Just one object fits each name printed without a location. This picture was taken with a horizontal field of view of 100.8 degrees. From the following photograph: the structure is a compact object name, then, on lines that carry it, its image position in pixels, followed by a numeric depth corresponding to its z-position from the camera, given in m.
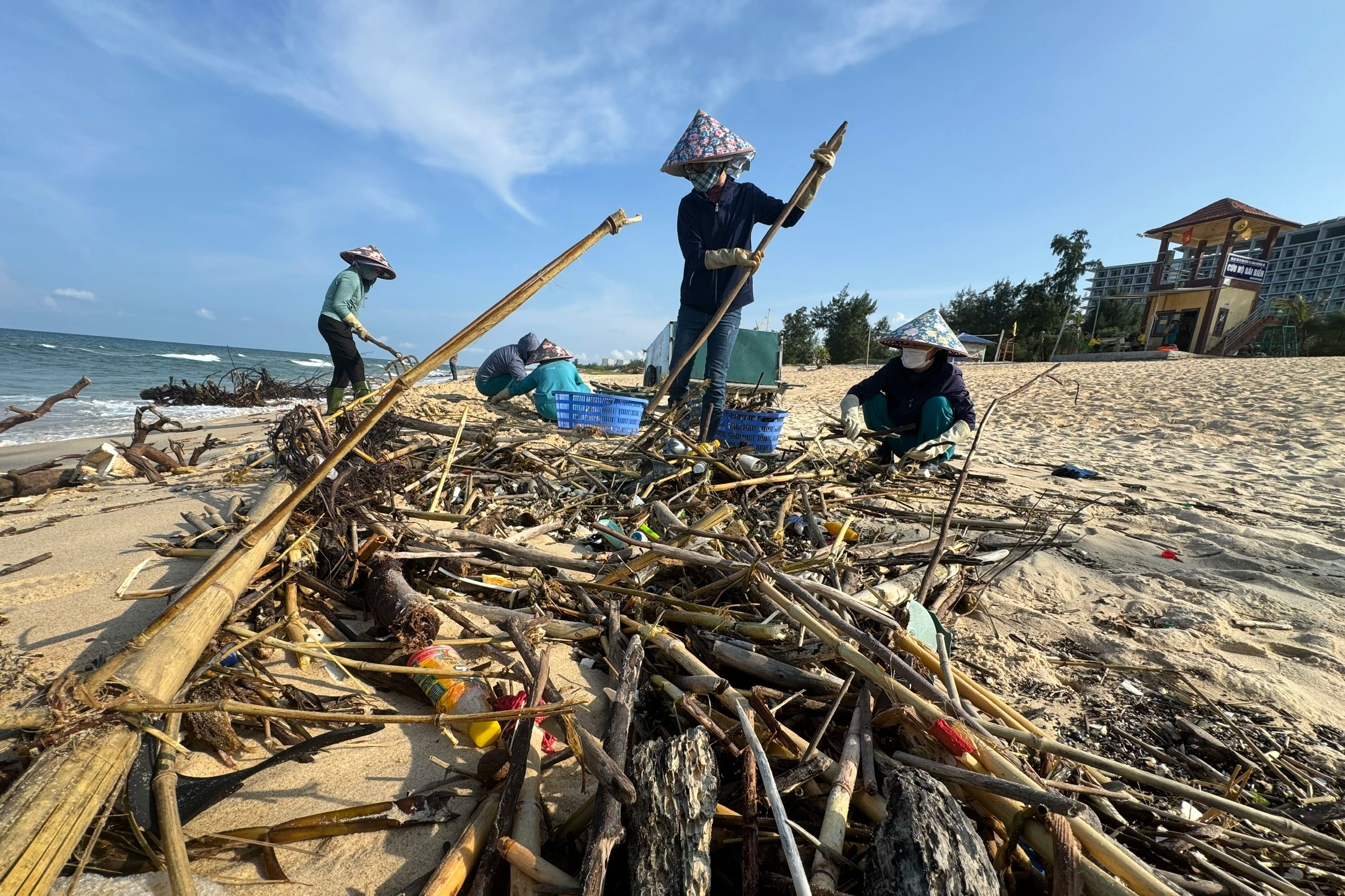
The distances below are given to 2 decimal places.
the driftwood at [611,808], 0.87
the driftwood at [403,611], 1.58
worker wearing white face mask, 4.38
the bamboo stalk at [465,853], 0.92
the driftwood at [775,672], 1.39
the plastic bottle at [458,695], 1.34
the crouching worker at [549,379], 6.53
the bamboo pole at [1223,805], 0.93
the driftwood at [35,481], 3.37
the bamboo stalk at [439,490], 2.54
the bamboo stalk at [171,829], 0.83
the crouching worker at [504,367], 7.55
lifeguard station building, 21.45
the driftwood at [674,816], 0.87
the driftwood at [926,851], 0.78
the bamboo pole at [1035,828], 0.85
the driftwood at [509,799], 0.94
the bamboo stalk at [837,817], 0.91
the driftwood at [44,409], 2.96
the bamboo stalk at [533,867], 0.92
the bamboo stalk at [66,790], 0.76
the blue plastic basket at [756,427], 4.32
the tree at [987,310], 34.84
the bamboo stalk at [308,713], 0.81
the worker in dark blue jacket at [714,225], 4.46
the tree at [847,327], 35.97
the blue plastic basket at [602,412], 5.21
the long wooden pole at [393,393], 0.88
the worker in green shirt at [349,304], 6.03
